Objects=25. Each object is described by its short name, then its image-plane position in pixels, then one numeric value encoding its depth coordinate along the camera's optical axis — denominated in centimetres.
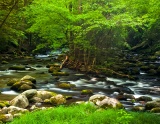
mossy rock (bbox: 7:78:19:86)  1545
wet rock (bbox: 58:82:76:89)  1516
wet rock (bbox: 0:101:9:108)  1023
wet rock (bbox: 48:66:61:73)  2170
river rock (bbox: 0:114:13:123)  827
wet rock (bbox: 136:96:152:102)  1239
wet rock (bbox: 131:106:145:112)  1045
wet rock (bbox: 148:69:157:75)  2175
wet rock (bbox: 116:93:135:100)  1255
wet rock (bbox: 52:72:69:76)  2025
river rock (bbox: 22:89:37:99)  1180
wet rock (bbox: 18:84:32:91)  1410
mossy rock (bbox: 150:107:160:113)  984
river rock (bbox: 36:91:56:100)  1202
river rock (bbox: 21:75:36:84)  1630
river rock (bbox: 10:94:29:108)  1053
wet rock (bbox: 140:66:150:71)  2371
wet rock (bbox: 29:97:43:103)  1158
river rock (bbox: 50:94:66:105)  1120
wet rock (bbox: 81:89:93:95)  1356
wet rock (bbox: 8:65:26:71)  2261
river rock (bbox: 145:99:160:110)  1055
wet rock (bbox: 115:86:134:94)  1459
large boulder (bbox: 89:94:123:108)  1021
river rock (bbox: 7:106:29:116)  939
